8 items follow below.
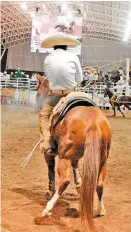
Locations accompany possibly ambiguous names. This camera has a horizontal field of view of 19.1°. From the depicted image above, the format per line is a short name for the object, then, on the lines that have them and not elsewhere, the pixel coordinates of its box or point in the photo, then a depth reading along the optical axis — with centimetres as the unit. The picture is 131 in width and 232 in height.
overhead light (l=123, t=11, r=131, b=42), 3309
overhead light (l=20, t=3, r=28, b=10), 3222
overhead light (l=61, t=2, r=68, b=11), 3005
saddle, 410
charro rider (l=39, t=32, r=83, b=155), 439
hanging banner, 2172
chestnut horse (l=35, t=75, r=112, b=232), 350
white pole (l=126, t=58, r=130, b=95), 2019
